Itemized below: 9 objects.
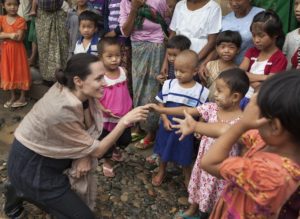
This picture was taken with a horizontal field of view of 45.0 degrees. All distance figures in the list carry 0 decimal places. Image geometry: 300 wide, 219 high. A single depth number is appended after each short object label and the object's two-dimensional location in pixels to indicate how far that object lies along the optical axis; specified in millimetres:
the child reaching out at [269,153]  1330
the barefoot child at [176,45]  3428
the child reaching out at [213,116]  2543
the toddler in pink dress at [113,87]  3477
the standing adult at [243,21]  3340
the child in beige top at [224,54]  3227
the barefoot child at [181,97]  3100
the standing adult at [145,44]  3891
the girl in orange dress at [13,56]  4996
